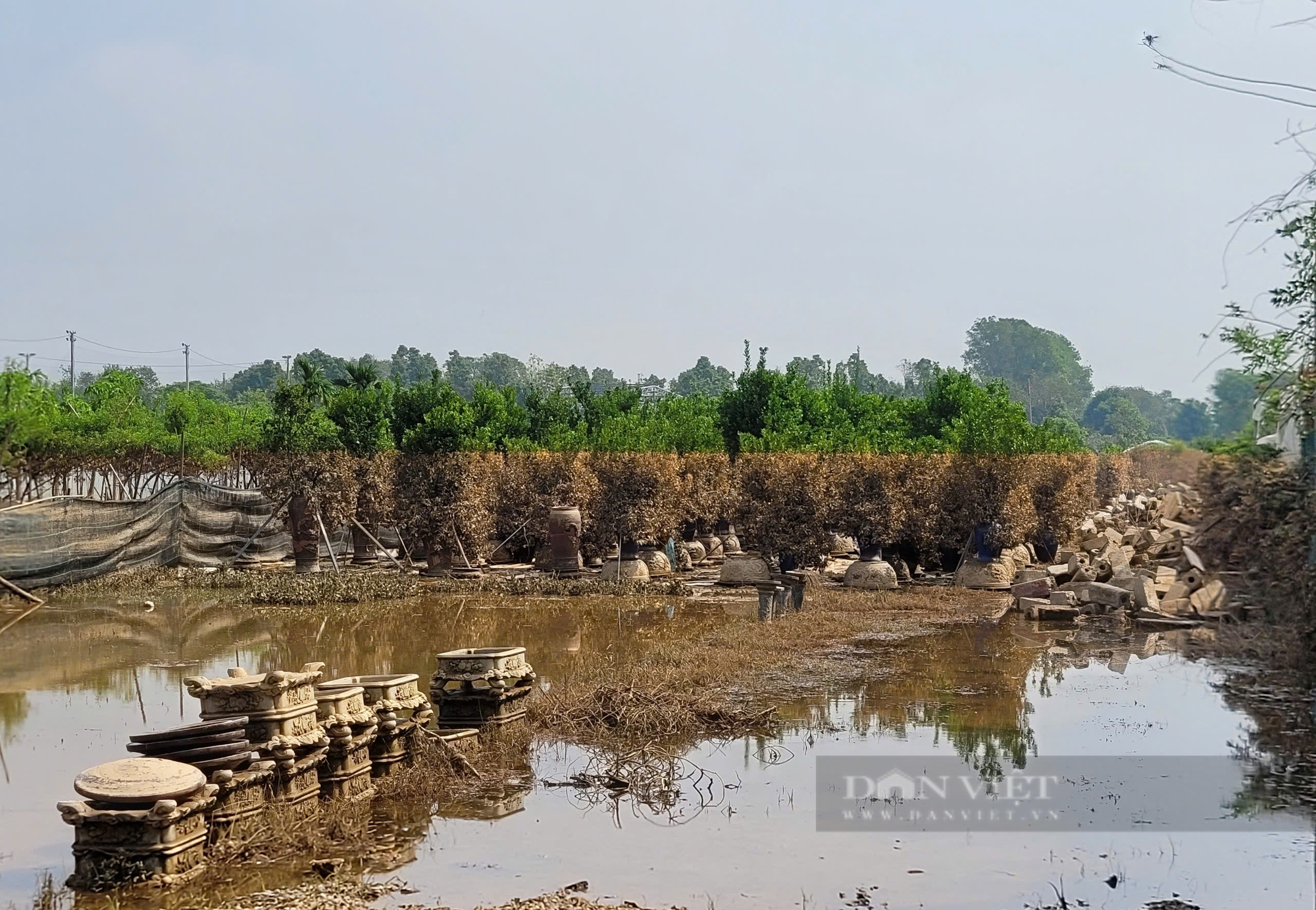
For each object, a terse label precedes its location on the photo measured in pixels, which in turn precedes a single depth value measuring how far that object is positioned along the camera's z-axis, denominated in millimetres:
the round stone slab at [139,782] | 6891
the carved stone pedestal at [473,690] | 11062
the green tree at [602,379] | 107750
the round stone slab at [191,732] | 7703
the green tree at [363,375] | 30141
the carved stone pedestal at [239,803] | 7547
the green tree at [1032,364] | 96562
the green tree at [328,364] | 68750
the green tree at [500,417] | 30391
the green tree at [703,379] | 91775
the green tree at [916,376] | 92662
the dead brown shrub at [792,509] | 23500
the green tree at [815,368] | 93994
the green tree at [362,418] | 26844
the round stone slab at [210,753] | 7633
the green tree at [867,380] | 91000
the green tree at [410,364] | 90812
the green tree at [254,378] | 86312
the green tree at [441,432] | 26766
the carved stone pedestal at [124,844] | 6840
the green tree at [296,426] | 25562
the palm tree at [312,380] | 27250
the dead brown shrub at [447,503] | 26141
